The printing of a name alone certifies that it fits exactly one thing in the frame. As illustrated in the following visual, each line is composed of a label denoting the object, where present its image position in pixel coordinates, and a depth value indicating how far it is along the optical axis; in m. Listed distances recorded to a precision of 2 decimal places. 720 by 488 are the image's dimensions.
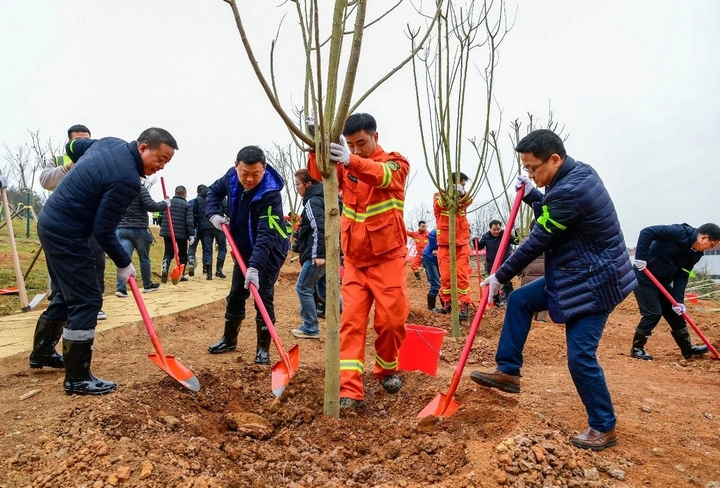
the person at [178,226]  8.82
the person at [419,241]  12.38
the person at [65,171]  4.27
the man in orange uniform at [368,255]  3.17
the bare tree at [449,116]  5.10
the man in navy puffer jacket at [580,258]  2.51
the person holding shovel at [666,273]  5.18
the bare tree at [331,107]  2.26
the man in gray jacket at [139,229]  6.76
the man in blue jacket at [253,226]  3.81
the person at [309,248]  5.29
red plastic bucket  3.81
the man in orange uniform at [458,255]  7.27
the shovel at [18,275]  5.82
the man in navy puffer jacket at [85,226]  2.98
